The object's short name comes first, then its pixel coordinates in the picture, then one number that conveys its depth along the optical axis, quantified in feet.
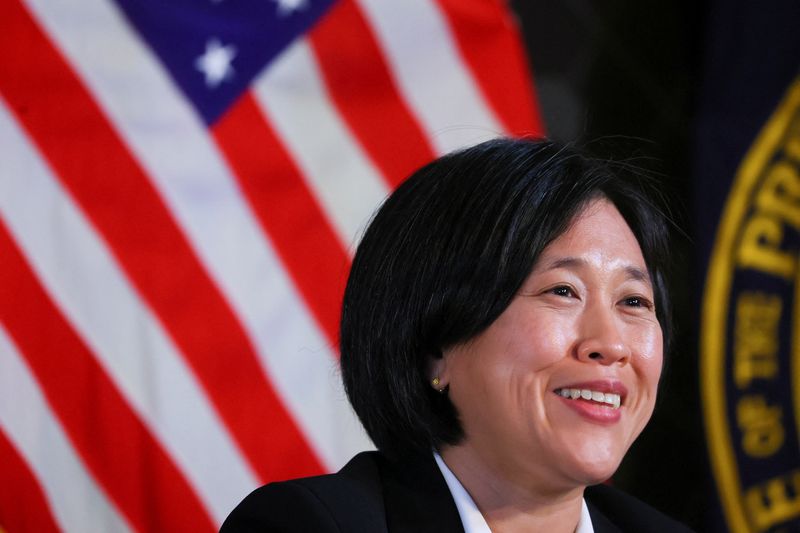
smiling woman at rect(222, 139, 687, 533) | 9.83
